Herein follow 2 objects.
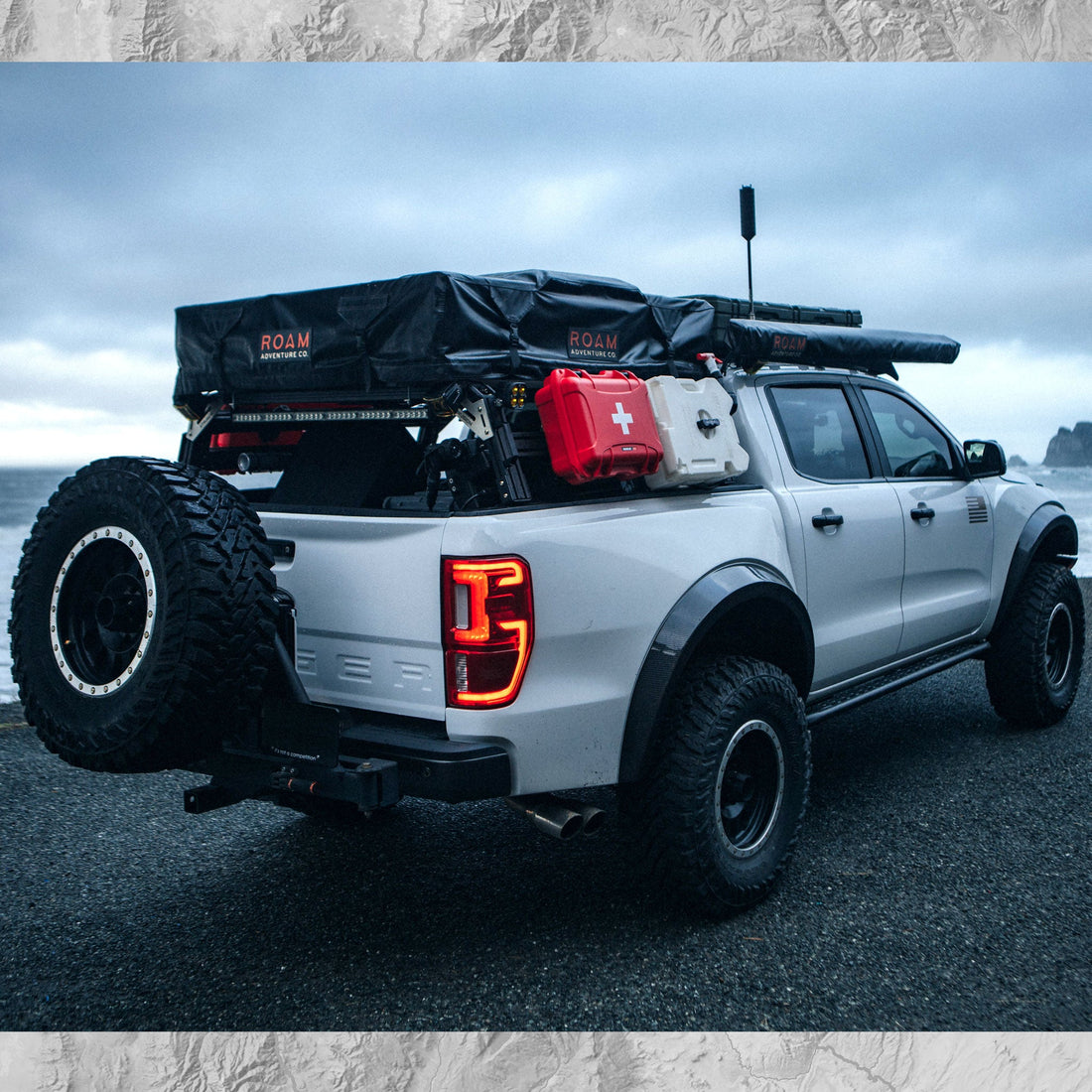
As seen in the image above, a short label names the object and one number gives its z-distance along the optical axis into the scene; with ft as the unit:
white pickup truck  9.04
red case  9.69
